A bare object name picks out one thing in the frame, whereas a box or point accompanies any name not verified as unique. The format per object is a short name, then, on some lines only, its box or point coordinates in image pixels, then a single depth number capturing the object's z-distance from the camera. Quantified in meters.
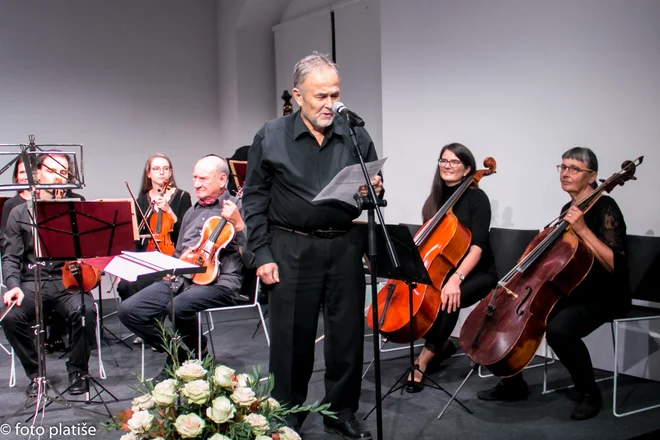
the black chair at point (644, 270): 3.39
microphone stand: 2.28
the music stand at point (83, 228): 3.13
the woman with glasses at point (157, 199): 4.57
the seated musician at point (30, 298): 3.69
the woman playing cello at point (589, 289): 3.14
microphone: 2.29
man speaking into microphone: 2.65
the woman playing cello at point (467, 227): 3.70
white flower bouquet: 1.39
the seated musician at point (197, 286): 3.63
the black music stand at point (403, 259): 2.82
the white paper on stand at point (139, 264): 2.78
